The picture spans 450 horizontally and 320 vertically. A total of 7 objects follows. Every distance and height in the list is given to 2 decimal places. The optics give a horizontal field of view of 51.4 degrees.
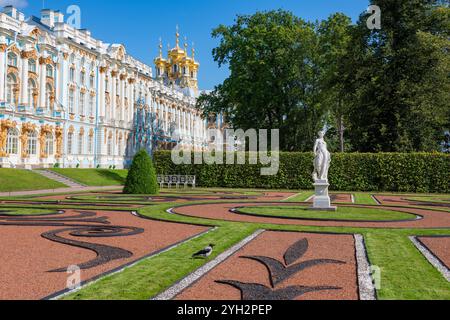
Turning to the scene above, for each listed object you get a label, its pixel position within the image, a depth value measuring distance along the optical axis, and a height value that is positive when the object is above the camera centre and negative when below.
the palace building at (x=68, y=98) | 39.88 +7.43
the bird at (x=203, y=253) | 7.94 -1.48
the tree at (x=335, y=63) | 37.03 +8.76
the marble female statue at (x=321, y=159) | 16.66 +0.28
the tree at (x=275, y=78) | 41.00 +7.90
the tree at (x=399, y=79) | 33.53 +6.62
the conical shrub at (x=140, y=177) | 24.66 -0.58
